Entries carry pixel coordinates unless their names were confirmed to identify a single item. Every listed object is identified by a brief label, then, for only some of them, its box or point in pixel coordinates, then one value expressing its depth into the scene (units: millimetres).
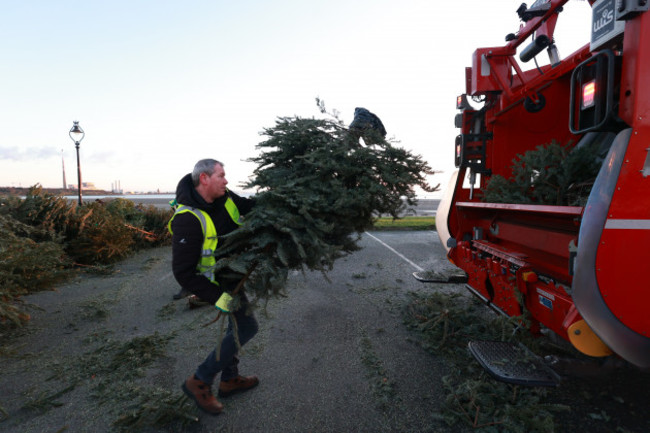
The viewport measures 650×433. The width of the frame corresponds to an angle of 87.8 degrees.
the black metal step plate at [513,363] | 2414
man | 2510
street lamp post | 11844
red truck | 2105
